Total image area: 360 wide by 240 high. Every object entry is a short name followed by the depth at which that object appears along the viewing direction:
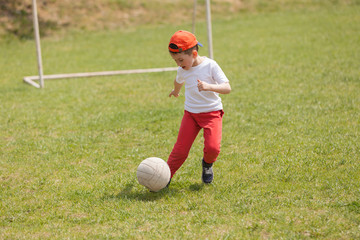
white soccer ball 9.84
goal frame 23.82
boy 9.77
